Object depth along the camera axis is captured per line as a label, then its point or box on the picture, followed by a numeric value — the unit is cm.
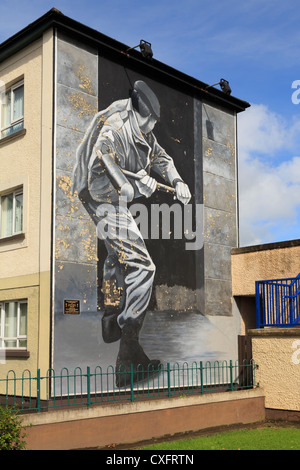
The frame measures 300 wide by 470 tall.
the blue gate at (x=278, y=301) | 1512
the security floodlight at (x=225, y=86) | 1873
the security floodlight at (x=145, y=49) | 1608
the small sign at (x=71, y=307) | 1339
